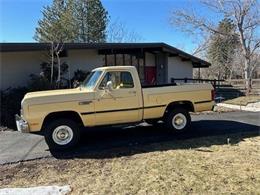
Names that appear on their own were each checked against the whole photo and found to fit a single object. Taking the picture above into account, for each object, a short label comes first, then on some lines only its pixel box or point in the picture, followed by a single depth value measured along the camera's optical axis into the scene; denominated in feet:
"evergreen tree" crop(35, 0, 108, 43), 77.99
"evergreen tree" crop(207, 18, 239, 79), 94.41
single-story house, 33.94
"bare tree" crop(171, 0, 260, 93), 48.84
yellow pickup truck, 16.14
